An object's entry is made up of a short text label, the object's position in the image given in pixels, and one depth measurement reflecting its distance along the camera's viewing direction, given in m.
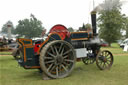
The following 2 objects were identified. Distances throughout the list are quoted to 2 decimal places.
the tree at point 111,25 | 30.57
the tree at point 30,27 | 50.62
